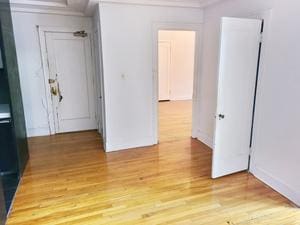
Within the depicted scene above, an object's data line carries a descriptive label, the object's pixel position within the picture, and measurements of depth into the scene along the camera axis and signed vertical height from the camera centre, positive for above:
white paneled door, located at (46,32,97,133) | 4.47 -0.28
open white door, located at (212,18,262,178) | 2.62 -0.32
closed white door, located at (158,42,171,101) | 7.75 -0.10
